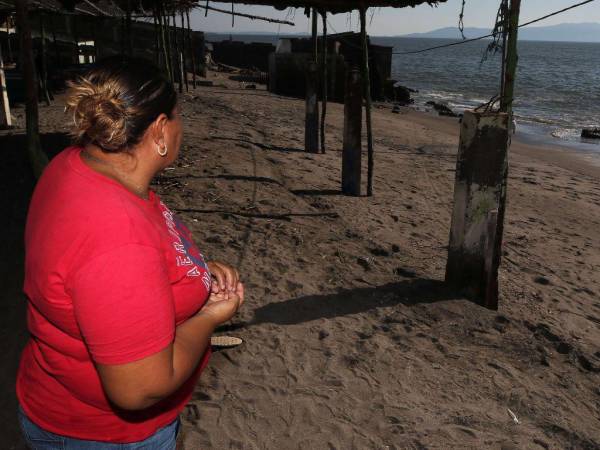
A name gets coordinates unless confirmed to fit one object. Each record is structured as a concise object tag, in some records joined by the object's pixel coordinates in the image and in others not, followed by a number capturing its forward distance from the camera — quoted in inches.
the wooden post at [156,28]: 553.0
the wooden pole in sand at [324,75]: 411.5
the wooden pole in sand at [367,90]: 313.7
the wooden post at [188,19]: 762.5
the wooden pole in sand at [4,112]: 445.3
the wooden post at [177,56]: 674.8
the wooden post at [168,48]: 591.3
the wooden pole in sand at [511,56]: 175.6
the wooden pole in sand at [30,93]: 295.4
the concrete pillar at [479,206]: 188.7
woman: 45.0
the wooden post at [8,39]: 673.6
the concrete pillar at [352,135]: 308.5
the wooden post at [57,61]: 740.2
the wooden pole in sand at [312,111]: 404.8
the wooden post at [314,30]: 403.5
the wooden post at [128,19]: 389.8
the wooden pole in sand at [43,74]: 571.8
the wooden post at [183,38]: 696.0
